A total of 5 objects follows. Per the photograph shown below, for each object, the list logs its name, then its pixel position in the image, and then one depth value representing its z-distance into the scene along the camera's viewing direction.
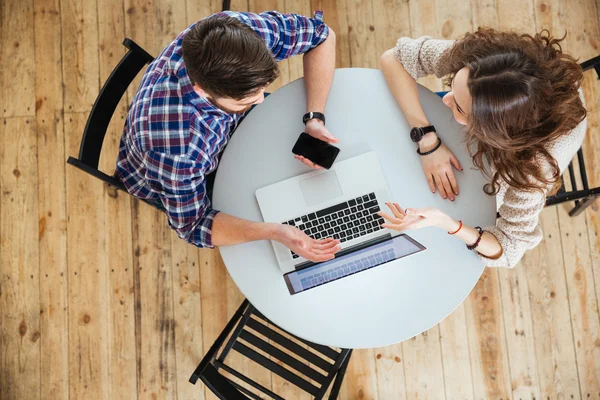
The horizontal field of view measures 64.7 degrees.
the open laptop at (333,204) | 1.40
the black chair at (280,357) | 1.64
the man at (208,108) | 1.11
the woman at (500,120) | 1.19
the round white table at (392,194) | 1.40
